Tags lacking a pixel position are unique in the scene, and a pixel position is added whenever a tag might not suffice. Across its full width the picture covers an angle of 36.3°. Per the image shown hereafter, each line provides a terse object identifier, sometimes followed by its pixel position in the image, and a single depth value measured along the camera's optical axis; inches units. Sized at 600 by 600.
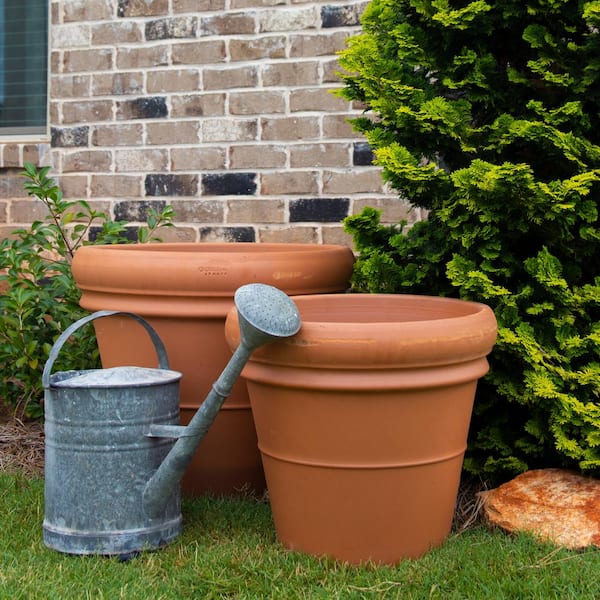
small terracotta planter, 88.7
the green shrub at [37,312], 140.9
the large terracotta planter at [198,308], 110.5
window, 193.0
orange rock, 100.3
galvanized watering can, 98.2
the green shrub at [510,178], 103.6
